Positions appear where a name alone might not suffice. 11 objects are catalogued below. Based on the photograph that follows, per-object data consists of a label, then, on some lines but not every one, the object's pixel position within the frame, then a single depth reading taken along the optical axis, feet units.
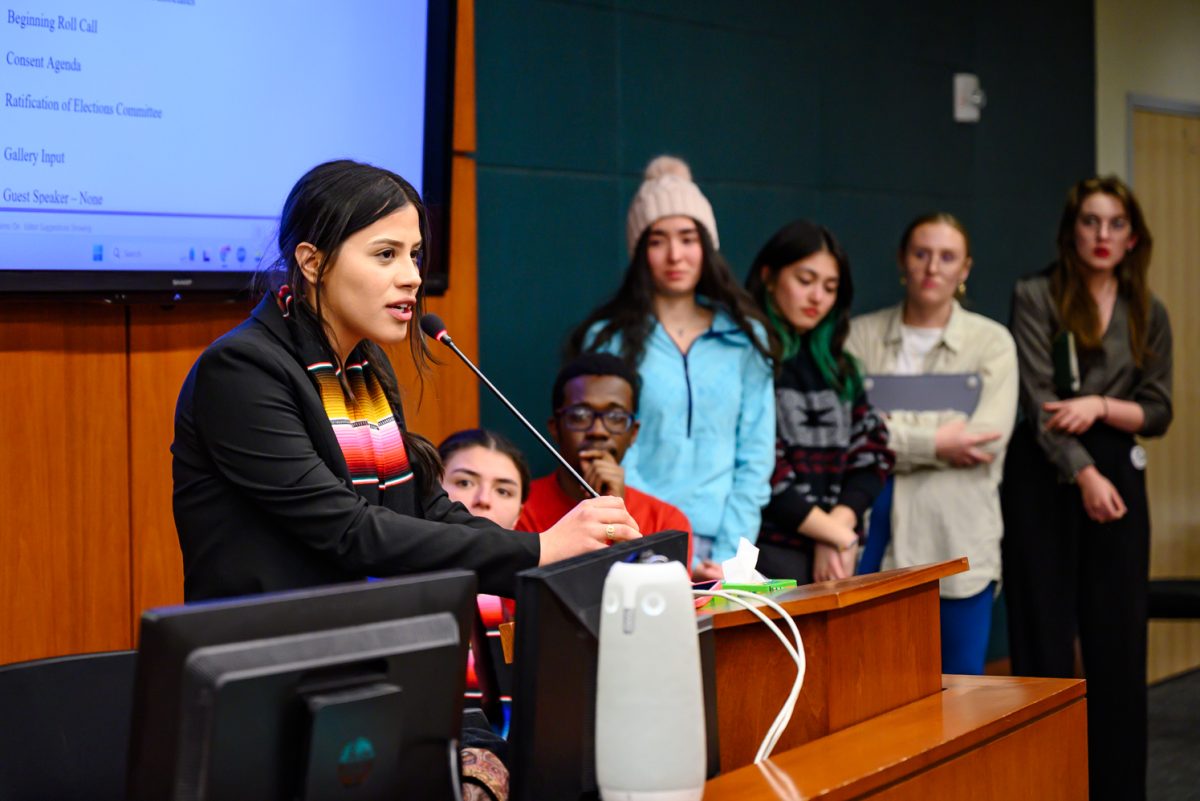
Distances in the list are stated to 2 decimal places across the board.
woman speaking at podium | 8.35
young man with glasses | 11.01
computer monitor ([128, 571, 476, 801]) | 6.27
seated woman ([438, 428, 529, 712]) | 10.78
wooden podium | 8.24
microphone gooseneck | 8.93
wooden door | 17.66
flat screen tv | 9.91
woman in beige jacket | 12.86
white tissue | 8.75
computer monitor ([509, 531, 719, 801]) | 7.57
